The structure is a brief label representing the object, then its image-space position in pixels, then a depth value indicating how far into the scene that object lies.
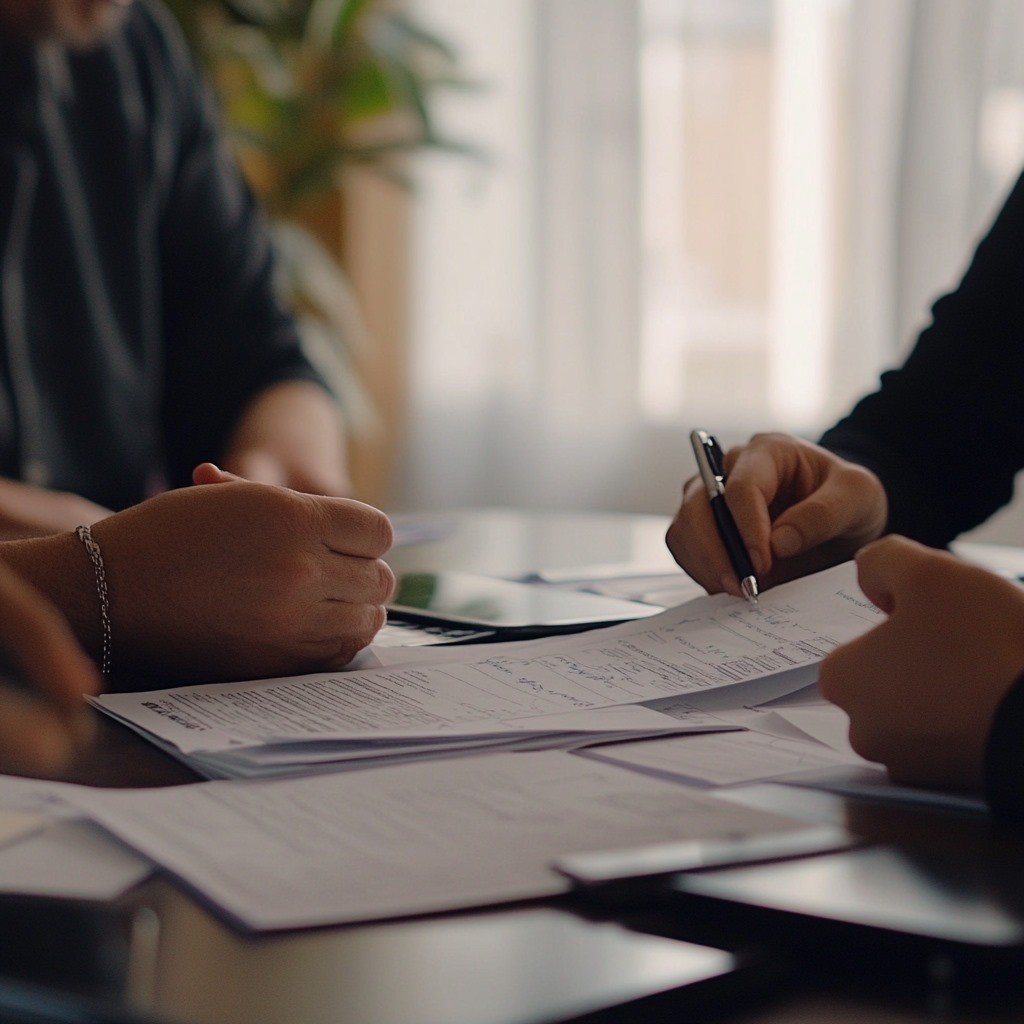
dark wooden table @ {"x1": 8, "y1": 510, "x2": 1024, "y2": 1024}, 0.97
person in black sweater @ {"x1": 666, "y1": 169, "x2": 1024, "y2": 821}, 1.19
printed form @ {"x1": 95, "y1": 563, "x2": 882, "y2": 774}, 1.24
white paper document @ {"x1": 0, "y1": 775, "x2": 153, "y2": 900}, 1.09
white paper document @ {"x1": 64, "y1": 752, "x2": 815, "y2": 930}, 1.08
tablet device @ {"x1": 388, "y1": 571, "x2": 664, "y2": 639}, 1.44
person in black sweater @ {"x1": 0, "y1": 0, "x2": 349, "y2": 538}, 2.25
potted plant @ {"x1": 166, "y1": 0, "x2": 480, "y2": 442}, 3.88
